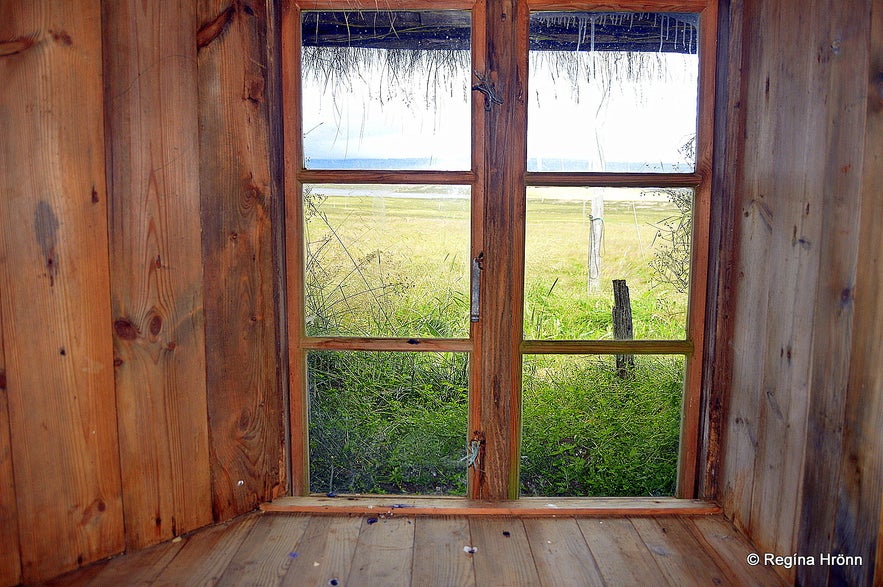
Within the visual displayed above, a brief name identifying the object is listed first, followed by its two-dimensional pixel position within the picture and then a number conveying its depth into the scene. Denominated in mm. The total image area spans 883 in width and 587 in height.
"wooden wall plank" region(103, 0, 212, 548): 1629
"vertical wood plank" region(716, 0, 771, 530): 1755
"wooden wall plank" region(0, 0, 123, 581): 1484
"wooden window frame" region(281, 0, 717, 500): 1893
